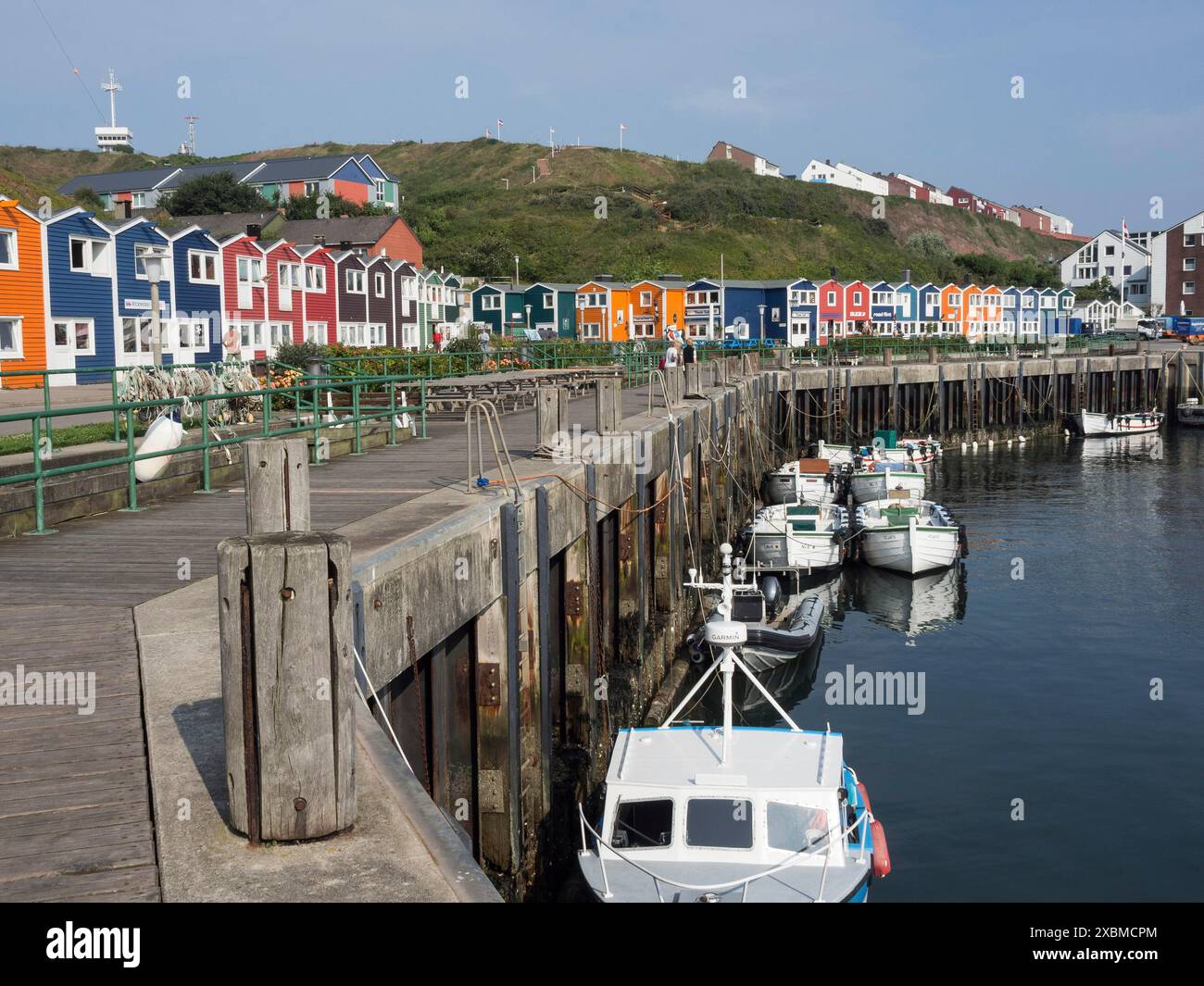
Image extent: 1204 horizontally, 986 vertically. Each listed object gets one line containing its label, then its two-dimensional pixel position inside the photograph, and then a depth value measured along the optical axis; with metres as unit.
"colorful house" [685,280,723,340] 96.62
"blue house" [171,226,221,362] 52.94
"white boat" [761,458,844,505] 37.94
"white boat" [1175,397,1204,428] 68.94
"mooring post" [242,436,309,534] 5.73
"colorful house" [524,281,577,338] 98.38
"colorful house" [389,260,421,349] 74.94
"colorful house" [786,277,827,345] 96.69
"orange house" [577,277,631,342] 96.69
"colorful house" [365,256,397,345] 71.88
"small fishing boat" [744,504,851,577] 30.50
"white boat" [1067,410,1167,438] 64.62
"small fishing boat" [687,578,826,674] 21.83
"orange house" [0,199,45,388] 42.19
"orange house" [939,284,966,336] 109.12
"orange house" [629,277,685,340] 96.00
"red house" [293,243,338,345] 64.44
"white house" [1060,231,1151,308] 134.62
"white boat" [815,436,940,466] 45.00
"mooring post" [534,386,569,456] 16.66
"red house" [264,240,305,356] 60.94
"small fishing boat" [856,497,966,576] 30.72
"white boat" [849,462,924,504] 39.94
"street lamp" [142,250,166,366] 19.94
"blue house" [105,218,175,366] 48.78
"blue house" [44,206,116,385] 44.94
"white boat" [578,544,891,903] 10.83
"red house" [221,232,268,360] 57.12
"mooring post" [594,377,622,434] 18.84
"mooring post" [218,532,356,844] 4.75
